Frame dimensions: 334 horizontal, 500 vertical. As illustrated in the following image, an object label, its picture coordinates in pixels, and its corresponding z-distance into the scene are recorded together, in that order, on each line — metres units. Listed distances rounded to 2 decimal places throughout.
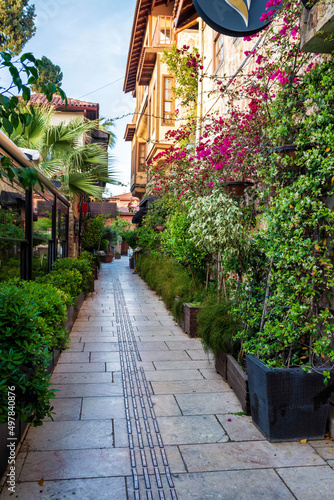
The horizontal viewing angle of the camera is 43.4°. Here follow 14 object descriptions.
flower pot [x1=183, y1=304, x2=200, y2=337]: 7.19
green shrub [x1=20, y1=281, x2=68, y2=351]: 4.10
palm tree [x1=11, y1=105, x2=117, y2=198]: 9.41
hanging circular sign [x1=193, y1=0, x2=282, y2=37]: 4.63
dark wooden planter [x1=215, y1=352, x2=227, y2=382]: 4.93
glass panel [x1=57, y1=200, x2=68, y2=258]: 9.62
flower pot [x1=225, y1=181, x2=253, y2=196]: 5.32
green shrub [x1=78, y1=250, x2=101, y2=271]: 15.16
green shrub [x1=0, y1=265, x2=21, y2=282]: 4.38
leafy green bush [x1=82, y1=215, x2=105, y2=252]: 20.66
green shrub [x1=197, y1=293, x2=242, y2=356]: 4.81
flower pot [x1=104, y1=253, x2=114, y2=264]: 32.25
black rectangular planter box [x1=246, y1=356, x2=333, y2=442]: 3.46
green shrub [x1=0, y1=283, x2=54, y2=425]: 2.46
